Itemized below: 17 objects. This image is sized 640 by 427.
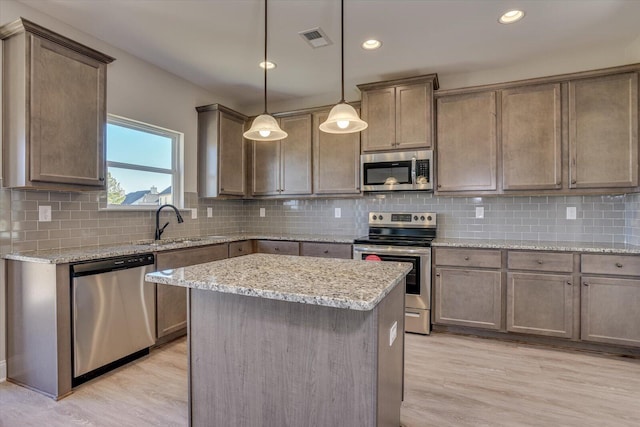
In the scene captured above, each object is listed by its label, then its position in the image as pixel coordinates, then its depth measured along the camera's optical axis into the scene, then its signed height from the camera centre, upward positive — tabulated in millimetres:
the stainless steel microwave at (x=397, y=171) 3574 +437
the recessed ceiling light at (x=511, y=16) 2555 +1479
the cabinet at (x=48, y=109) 2281 +719
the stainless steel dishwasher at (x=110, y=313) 2344 -757
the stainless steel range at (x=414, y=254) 3395 -439
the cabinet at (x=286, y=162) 4246 +627
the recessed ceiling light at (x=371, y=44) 2994 +1484
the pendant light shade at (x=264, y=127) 2201 +543
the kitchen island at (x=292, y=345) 1356 -586
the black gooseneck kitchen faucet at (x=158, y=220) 3453 -87
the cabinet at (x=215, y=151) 4035 +724
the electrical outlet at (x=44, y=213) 2598 -11
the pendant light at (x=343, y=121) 2068 +571
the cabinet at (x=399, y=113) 3535 +1038
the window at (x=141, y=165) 3201 +471
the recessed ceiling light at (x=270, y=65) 3460 +1494
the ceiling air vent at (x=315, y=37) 2822 +1480
